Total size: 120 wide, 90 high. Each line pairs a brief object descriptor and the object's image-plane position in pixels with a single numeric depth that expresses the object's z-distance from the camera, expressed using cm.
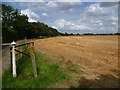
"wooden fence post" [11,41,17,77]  323
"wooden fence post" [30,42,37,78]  316
